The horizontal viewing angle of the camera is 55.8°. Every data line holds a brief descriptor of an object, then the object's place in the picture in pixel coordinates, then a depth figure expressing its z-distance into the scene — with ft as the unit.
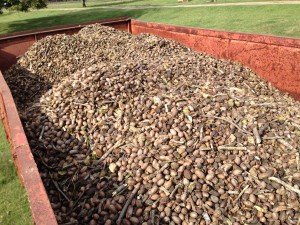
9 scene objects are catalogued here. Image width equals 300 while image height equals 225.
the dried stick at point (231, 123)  10.29
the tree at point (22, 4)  52.60
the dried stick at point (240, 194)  8.50
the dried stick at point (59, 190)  9.05
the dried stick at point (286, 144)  9.81
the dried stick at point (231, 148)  9.62
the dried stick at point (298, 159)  9.27
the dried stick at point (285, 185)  8.49
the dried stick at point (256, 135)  9.87
